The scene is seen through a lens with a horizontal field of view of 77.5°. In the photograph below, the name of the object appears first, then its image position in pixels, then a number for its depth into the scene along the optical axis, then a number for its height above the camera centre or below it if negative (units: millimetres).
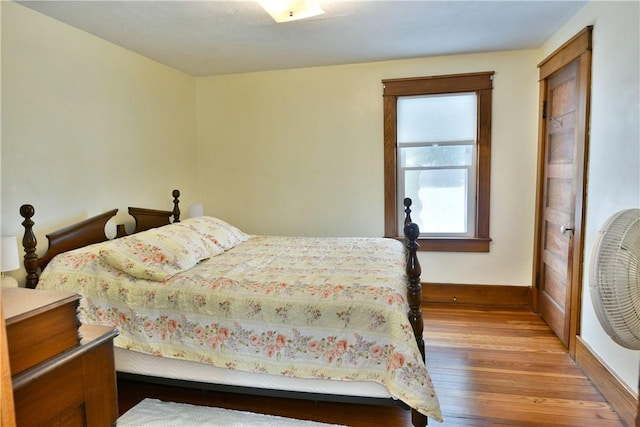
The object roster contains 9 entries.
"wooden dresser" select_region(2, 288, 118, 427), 913 -451
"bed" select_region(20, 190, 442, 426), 1905 -705
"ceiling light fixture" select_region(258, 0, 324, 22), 2279 +992
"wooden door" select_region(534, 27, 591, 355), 2695 -86
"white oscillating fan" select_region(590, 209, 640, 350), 1373 -369
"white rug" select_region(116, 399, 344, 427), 2121 -1296
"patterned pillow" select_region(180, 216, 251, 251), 3033 -412
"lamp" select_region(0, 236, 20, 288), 2027 -374
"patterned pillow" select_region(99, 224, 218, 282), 2312 -451
